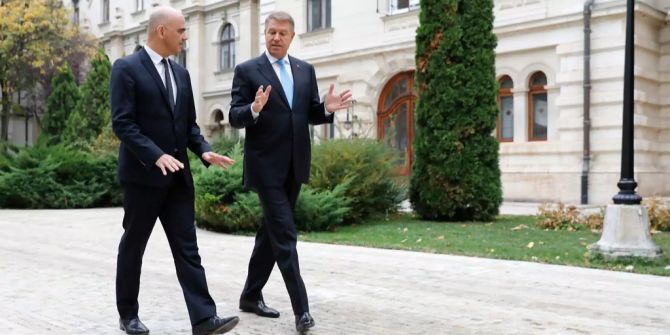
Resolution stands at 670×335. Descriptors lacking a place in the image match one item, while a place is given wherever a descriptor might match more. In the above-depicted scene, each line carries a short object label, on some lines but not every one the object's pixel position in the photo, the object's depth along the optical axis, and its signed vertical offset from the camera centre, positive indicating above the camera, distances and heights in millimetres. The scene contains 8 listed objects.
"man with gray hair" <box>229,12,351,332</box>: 4812 +174
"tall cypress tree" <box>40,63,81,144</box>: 28859 +2144
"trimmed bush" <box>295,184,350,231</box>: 11492 -858
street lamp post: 7941 -619
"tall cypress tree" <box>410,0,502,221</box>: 13180 +752
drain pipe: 17641 +1376
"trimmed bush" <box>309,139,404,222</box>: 12680 -243
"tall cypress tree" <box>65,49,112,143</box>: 23859 +1530
